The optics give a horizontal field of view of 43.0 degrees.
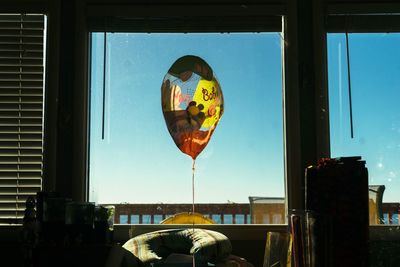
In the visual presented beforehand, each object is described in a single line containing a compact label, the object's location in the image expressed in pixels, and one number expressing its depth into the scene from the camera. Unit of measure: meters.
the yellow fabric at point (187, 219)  2.99
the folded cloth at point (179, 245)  2.45
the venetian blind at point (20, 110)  2.98
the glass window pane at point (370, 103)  3.04
